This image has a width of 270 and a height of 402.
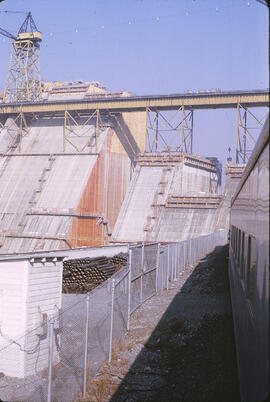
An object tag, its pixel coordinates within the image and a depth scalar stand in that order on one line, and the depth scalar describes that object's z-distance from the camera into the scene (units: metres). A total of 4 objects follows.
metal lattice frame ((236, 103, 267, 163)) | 55.41
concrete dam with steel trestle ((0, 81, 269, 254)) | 52.69
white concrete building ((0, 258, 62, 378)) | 14.84
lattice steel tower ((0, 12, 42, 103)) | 73.06
